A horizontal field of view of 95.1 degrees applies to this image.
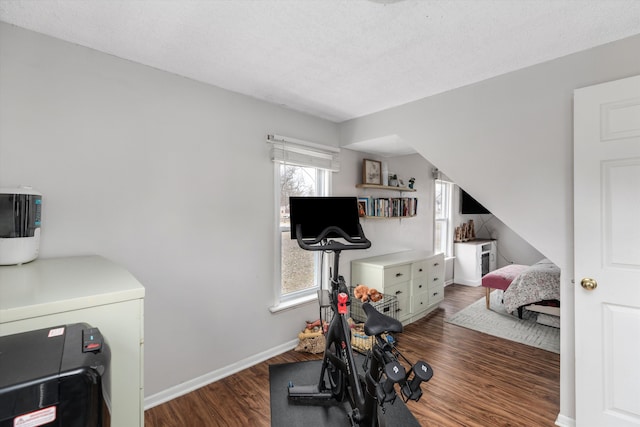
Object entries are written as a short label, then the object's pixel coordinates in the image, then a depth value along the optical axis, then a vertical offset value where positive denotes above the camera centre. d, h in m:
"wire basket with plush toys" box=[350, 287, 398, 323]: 3.02 -0.95
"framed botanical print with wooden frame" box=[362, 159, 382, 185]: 3.54 +0.57
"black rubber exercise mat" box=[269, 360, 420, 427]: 1.84 -1.29
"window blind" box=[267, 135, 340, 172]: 2.65 +0.63
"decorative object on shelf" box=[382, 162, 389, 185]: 3.80 +0.56
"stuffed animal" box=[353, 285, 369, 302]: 2.15 -0.56
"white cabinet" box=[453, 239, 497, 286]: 5.16 -0.80
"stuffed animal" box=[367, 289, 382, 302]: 2.20 -0.59
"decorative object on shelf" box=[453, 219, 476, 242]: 5.47 -0.27
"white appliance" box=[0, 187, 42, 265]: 1.33 -0.04
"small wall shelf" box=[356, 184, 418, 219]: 3.45 +0.16
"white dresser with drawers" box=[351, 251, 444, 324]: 3.20 -0.70
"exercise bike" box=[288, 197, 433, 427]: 1.40 -0.71
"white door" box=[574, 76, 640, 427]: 1.58 -0.19
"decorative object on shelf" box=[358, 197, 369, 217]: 3.39 +0.14
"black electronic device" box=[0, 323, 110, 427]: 0.60 -0.36
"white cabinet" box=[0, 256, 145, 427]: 0.91 -0.32
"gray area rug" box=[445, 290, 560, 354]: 3.00 -1.23
